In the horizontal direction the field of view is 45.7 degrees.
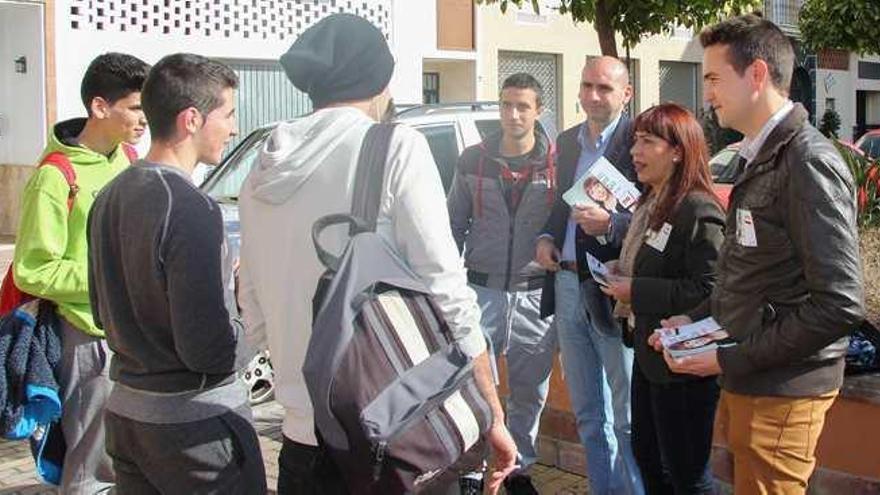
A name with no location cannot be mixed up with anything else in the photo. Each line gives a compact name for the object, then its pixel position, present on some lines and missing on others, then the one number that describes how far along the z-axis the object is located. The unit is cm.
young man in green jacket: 357
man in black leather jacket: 260
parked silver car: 743
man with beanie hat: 244
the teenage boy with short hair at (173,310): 268
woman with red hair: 353
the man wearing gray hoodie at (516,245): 479
